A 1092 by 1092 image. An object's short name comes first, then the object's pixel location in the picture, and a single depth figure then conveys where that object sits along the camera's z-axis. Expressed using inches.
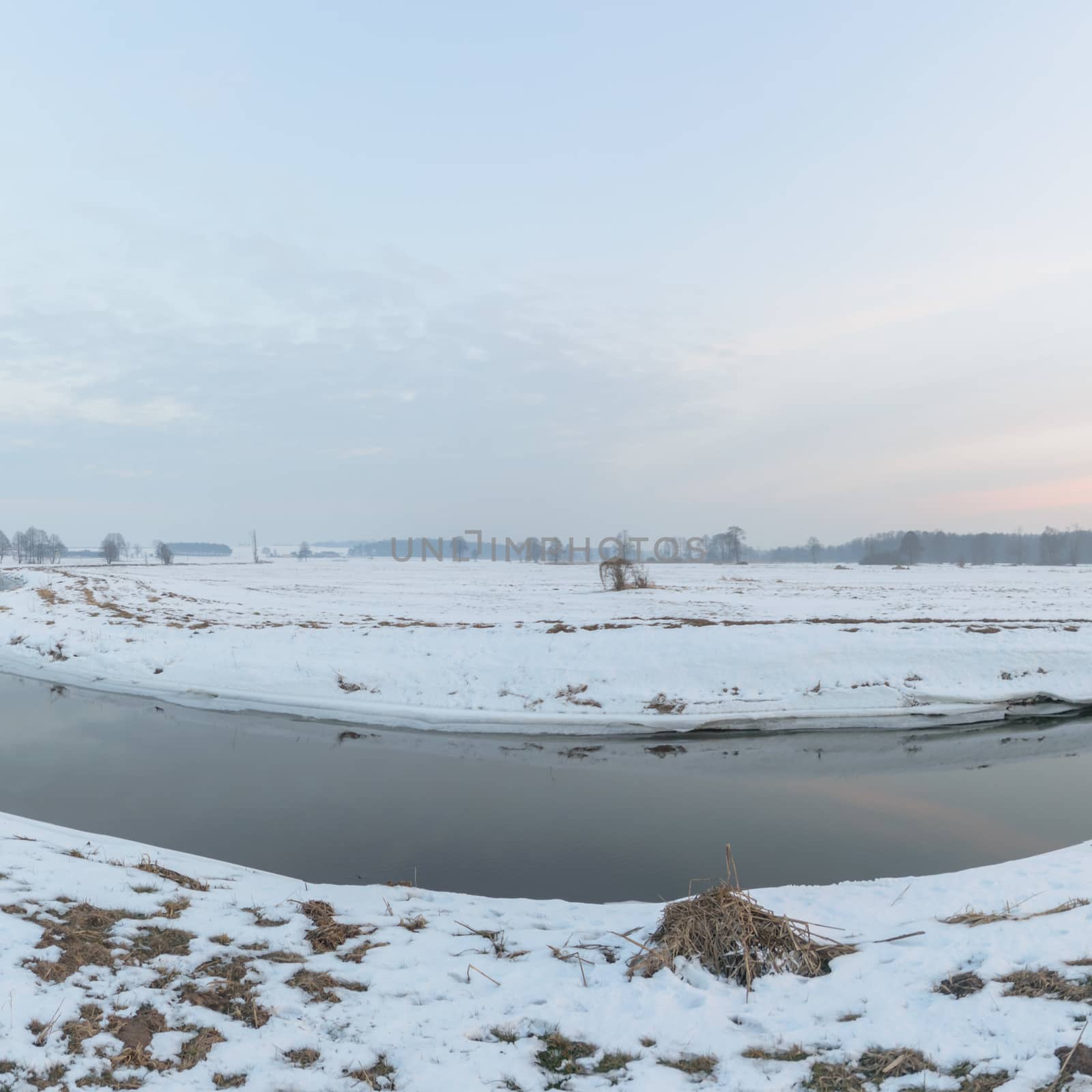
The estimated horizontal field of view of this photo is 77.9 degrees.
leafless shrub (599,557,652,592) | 1625.2
